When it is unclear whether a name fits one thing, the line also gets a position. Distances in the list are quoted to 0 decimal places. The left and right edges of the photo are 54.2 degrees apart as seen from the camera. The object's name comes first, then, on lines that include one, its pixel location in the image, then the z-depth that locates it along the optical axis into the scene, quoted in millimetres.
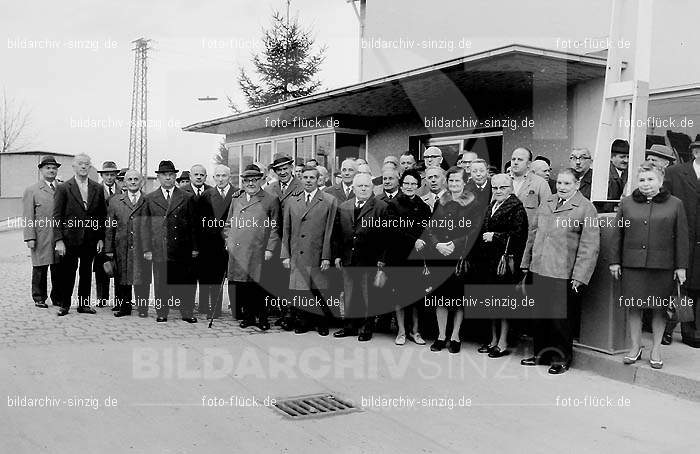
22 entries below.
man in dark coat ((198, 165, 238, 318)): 9336
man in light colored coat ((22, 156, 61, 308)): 9750
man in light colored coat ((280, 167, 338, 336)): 8250
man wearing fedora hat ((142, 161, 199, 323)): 9102
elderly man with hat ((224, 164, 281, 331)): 8586
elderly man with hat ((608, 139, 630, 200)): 7711
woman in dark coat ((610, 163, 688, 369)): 6145
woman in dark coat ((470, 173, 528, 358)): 6914
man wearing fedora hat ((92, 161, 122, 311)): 9828
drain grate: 5250
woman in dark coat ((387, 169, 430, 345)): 7559
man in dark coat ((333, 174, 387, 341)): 7758
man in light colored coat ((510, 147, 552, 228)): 7145
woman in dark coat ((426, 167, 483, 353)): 7266
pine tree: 31297
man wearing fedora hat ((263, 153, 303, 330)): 8680
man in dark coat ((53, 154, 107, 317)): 9305
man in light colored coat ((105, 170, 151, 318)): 9234
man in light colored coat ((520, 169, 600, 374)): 6539
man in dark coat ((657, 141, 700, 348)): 7207
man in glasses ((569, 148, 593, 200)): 7939
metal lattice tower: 35594
